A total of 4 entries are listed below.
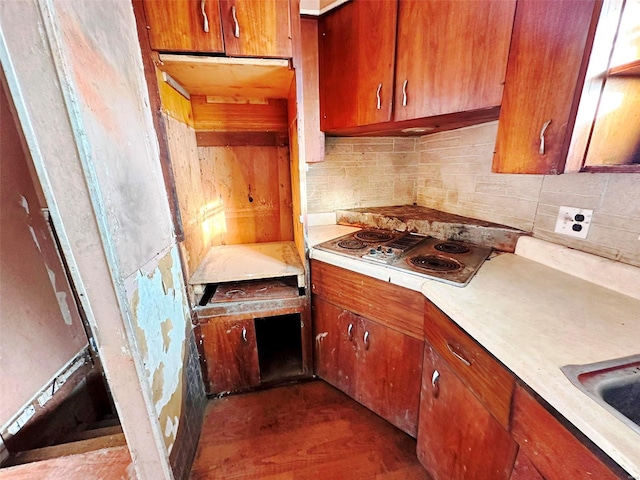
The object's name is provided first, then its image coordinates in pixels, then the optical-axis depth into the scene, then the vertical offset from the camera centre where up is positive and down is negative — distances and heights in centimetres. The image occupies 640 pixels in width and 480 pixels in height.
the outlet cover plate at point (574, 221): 97 -22
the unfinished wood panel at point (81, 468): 87 -100
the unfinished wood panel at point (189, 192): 122 -10
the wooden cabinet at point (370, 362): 113 -94
